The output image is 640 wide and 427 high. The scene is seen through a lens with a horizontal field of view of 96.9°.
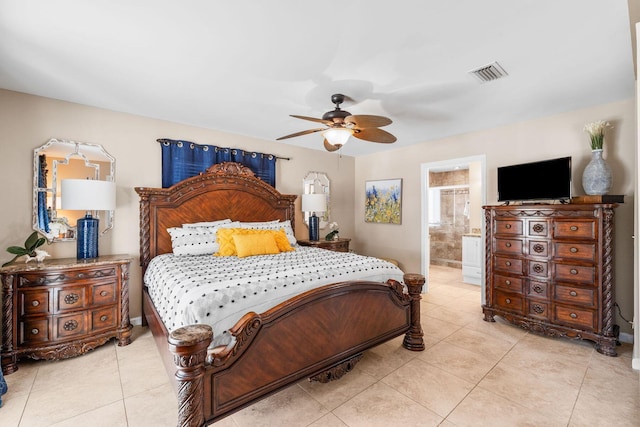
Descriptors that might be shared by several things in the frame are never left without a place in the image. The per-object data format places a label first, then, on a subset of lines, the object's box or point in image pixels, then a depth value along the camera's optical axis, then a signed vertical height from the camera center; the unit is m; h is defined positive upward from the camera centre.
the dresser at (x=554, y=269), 2.67 -0.58
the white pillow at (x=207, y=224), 3.43 -0.12
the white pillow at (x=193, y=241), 3.18 -0.30
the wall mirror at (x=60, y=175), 2.84 +0.42
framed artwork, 5.05 +0.24
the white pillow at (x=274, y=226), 3.73 -0.16
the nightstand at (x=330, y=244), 4.43 -0.47
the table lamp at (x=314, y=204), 4.52 +0.16
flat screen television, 2.97 +0.38
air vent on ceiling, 2.29 +1.19
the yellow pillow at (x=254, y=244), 3.07 -0.33
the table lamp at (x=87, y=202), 2.66 +0.12
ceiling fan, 2.47 +0.81
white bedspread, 1.69 -0.48
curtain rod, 3.50 +0.93
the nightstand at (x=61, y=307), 2.34 -0.83
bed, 1.43 -0.81
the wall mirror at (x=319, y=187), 4.96 +0.49
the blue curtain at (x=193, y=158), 3.56 +0.77
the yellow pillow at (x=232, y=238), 3.15 -0.28
